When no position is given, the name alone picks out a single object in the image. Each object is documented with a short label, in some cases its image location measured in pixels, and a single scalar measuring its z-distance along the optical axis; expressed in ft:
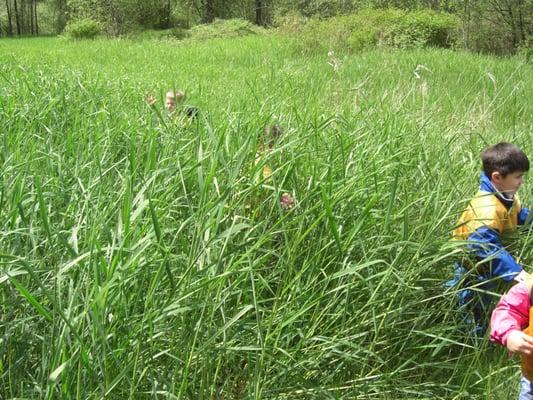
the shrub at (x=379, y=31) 43.78
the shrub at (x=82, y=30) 75.56
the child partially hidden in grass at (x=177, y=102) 10.78
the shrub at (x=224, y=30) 68.44
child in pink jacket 6.57
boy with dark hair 7.79
